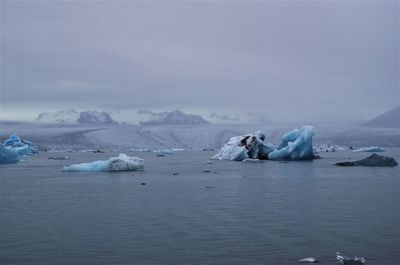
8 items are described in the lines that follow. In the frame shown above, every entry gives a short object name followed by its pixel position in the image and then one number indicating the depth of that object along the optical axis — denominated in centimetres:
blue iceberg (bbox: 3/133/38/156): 5076
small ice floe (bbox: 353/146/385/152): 5741
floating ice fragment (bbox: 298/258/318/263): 833
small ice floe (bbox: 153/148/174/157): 5919
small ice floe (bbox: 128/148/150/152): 7535
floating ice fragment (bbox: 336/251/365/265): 812
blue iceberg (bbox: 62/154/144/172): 2938
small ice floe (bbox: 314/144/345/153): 6918
